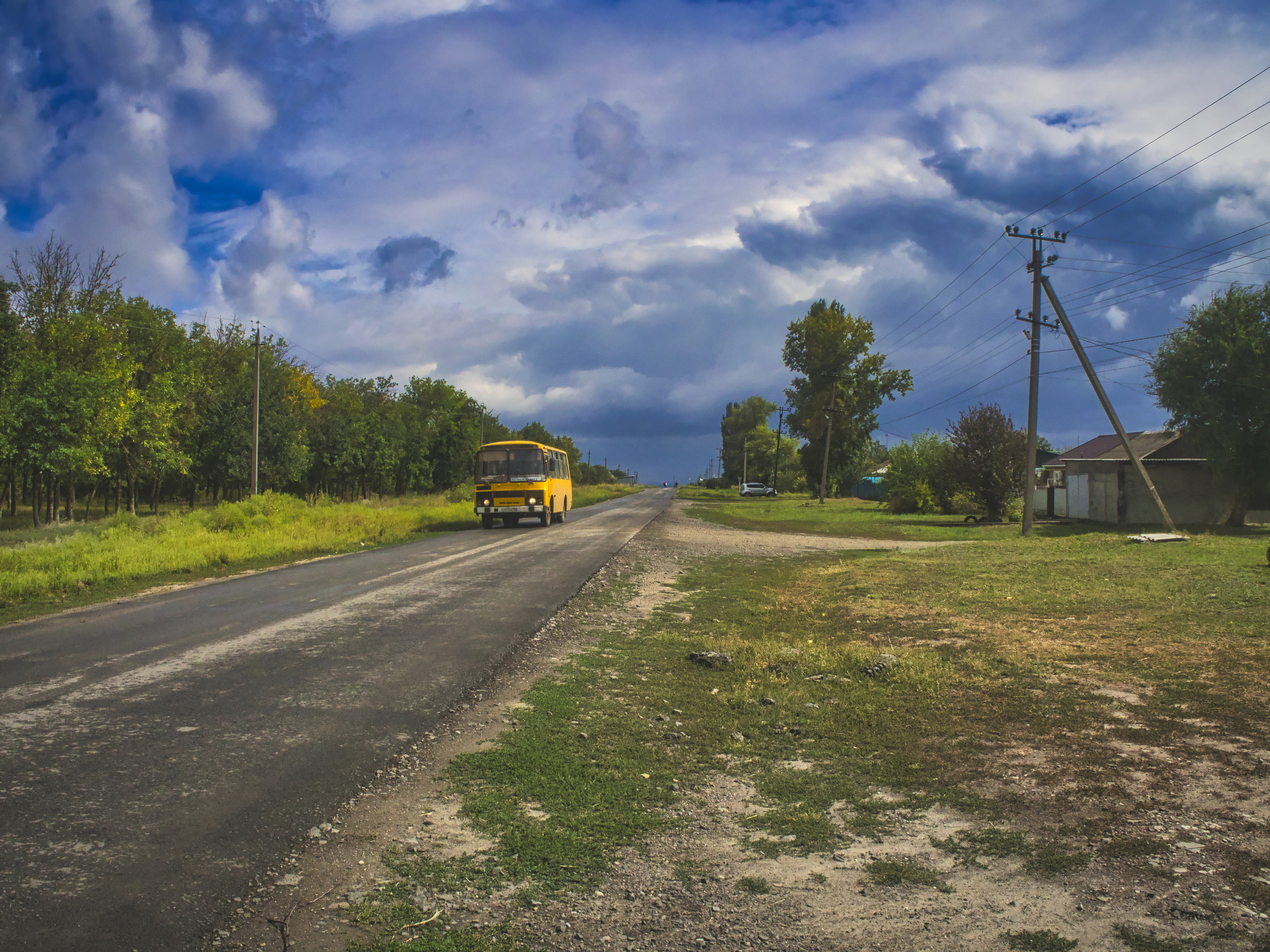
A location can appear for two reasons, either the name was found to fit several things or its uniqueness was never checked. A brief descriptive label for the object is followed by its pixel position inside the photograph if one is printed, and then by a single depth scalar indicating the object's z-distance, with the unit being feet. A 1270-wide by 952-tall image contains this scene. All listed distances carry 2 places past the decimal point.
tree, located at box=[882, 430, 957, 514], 157.28
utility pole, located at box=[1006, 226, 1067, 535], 90.22
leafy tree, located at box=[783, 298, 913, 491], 204.23
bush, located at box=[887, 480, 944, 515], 159.53
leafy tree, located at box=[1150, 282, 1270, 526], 93.66
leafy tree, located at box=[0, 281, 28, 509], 104.47
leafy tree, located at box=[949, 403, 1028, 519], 121.19
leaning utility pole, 83.51
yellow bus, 100.01
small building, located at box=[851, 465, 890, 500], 240.73
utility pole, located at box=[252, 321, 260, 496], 119.24
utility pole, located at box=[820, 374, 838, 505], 193.55
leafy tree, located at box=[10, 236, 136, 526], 109.19
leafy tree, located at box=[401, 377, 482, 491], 248.11
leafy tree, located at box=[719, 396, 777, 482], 434.30
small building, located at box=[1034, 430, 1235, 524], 103.96
